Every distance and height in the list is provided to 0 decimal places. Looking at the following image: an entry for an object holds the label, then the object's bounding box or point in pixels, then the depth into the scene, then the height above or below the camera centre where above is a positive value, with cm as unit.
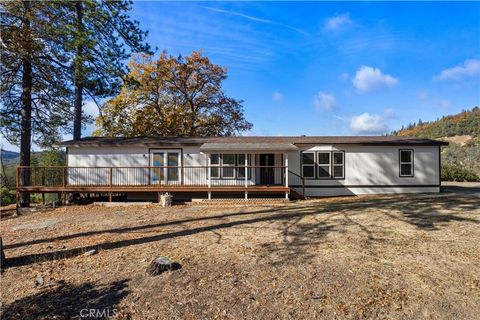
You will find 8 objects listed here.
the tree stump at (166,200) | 1320 -158
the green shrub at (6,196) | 1922 -213
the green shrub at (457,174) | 2402 -78
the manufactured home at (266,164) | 1527 -6
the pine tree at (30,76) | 1194 +432
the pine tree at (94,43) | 1289 +569
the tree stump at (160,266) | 512 -180
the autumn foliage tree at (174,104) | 2495 +549
